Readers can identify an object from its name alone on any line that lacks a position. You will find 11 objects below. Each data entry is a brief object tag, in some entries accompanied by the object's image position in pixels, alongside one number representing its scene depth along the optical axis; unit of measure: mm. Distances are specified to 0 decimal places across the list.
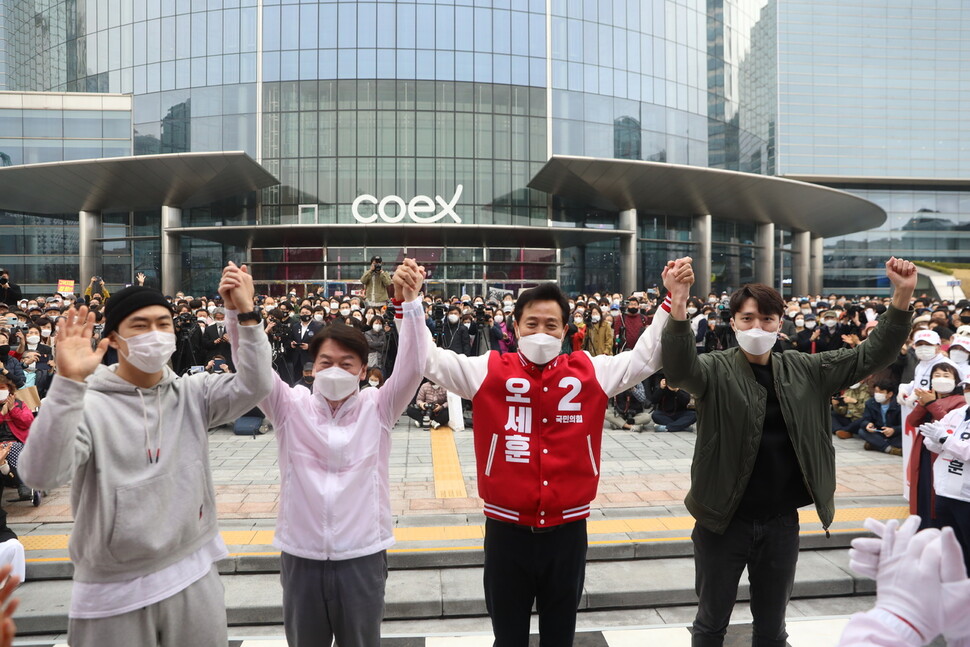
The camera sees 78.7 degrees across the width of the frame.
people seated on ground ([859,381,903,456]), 8125
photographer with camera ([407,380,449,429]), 10031
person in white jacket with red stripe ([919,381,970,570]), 4344
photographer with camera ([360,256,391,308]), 11258
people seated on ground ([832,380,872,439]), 9234
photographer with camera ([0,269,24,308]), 10008
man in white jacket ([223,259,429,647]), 2627
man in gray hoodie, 2113
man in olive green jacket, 2988
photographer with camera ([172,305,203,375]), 9508
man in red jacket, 2789
